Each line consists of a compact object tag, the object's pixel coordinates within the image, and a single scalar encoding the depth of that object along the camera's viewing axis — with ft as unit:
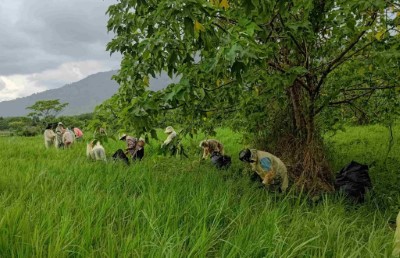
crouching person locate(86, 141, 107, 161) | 27.27
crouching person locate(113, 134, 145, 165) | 27.71
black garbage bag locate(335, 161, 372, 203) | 21.24
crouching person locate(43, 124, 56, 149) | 37.50
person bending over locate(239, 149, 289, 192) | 22.00
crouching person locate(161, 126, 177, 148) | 31.17
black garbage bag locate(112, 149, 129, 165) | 26.67
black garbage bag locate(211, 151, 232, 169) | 27.66
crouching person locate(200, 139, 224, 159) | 30.94
